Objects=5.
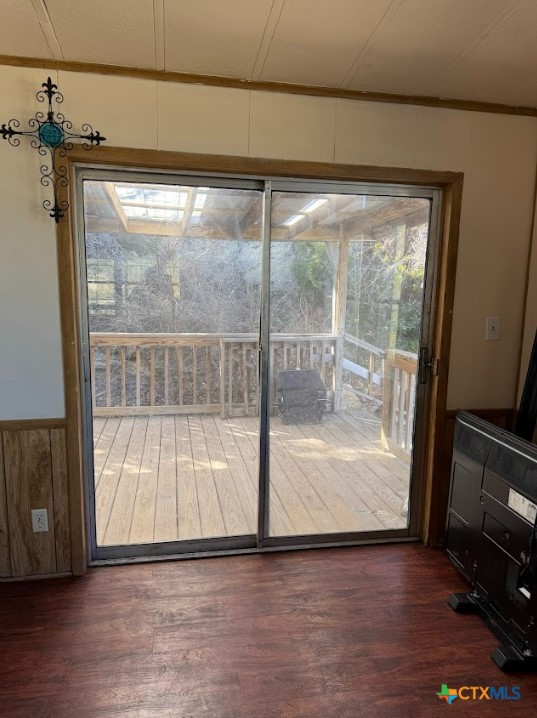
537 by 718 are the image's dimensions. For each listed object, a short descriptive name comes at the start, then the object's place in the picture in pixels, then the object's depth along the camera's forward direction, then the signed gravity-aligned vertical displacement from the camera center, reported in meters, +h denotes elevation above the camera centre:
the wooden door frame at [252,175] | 2.02 +0.13
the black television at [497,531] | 1.76 -1.02
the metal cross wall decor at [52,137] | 1.91 +0.67
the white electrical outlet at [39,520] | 2.18 -1.11
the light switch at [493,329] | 2.46 -0.14
